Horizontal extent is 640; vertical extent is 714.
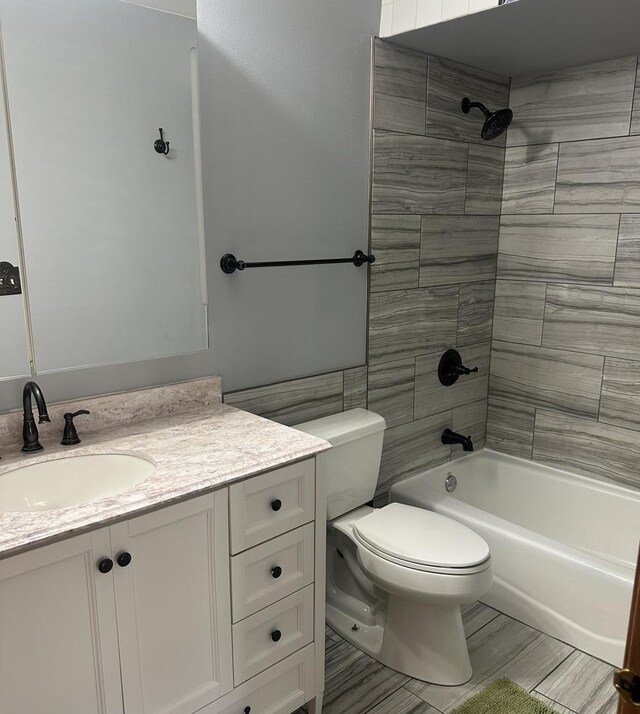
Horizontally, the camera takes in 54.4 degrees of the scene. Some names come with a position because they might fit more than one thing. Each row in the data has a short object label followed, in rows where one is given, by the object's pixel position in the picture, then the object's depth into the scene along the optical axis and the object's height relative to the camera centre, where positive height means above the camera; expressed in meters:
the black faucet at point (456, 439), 2.94 -0.99
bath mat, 1.95 -1.48
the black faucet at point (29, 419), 1.61 -0.50
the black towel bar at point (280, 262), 2.02 -0.13
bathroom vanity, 1.27 -0.80
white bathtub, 2.20 -1.26
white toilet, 1.97 -1.09
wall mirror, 1.63 +0.11
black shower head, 2.65 +0.45
